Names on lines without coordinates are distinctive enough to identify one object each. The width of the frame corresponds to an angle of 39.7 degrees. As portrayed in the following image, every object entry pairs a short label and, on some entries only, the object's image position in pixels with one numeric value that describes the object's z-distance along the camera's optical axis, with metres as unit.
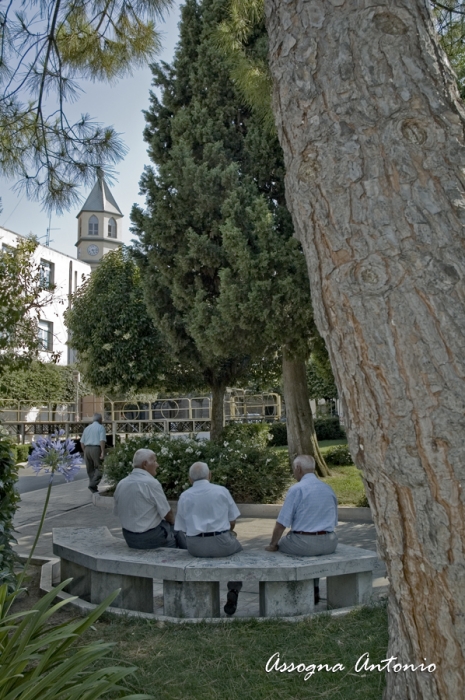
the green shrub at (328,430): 25.66
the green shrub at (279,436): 24.28
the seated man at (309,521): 5.23
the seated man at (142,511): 5.67
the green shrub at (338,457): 15.29
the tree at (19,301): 7.21
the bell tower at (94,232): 75.44
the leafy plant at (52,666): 2.64
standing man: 12.83
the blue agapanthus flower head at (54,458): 3.94
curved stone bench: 4.75
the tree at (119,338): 15.95
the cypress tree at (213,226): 11.12
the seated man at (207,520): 5.25
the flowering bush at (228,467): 10.63
